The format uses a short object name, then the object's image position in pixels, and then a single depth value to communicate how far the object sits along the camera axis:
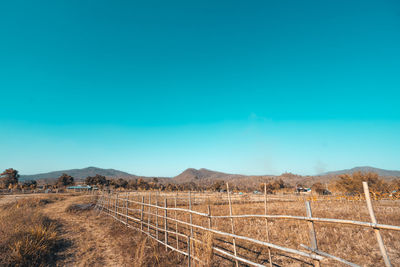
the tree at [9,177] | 45.16
